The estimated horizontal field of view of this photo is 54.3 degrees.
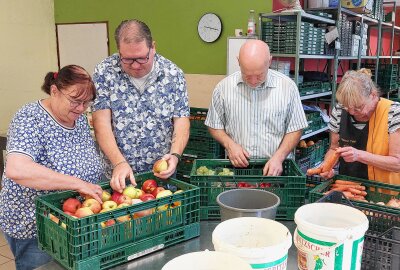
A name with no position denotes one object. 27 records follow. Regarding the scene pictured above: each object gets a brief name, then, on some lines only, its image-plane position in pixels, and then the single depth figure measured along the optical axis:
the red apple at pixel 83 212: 1.55
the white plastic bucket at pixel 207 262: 0.88
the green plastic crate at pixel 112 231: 1.44
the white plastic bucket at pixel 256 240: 0.93
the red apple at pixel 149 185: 1.91
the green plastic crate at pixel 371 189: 1.79
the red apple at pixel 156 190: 1.85
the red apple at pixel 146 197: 1.75
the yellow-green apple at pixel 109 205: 1.68
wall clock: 5.05
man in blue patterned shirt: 2.25
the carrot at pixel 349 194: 1.79
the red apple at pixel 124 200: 1.72
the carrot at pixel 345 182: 1.90
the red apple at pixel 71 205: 1.65
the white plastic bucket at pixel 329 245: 1.05
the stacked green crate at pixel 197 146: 3.84
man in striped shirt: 2.58
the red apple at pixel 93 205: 1.65
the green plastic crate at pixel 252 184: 1.88
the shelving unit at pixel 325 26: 4.07
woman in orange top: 2.19
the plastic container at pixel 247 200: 1.47
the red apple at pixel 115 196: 1.79
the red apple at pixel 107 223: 1.50
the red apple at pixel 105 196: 1.78
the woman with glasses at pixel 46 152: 1.75
